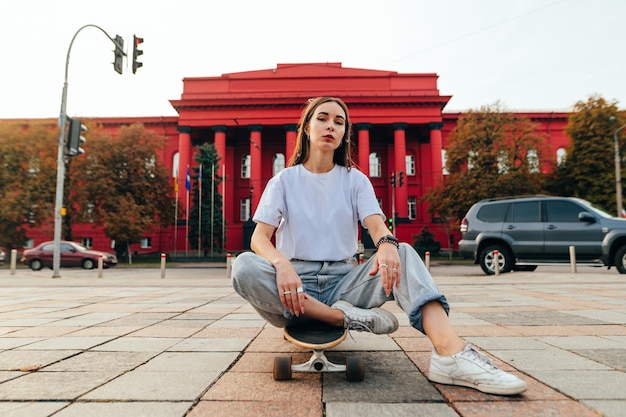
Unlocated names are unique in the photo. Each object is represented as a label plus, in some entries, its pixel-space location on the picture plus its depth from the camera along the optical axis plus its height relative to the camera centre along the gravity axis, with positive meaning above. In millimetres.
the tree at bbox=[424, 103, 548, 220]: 23641 +4701
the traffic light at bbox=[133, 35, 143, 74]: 11672 +5563
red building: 32031 +9810
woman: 2006 -157
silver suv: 10258 -2
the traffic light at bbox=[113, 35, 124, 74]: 11562 +5456
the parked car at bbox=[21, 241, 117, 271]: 18484 -883
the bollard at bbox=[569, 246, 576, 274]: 10444 -598
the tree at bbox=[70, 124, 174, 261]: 24484 +3490
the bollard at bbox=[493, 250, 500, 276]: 11078 -801
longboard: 1998 -639
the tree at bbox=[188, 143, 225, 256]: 28609 +2271
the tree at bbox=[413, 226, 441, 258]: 28047 -616
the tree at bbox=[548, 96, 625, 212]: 23625 +4928
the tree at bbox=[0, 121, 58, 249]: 24266 +4109
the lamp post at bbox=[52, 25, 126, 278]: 12758 +2444
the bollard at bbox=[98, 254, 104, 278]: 12425 -988
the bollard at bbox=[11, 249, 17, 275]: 14712 -883
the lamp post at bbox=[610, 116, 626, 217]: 19495 +2210
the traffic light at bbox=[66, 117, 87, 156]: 11750 +3052
